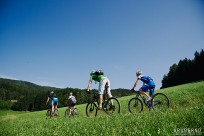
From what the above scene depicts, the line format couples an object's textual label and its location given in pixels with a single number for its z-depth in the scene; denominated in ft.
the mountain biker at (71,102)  53.87
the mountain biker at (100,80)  27.86
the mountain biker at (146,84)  28.51
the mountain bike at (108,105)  27.22
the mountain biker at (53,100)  58.34
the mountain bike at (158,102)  27.53
